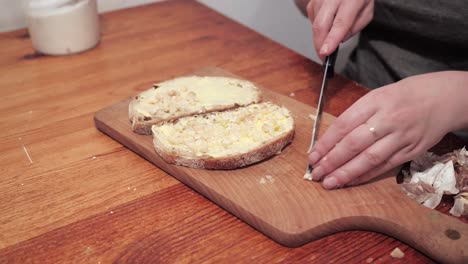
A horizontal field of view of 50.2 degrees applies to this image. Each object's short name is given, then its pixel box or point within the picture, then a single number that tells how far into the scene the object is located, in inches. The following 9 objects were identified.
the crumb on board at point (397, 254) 37.4
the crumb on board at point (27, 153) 46.8
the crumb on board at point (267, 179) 42.1
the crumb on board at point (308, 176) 41.9
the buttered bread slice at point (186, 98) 48.4
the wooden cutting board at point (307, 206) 36.8
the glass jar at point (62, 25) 61.5
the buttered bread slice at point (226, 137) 43.1
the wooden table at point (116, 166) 37.4
